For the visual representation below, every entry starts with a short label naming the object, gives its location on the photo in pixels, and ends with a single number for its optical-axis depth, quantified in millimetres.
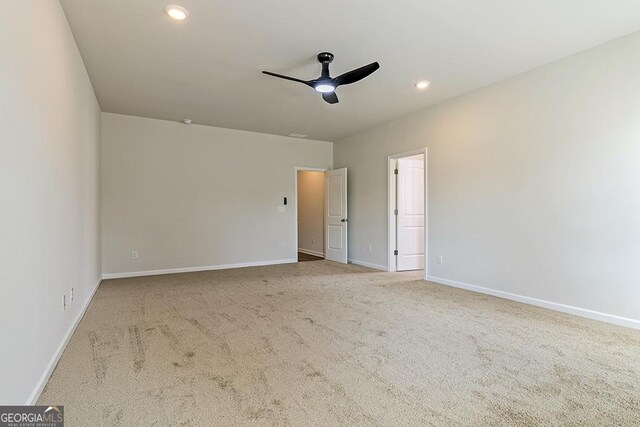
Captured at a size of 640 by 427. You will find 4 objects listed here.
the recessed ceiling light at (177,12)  2559
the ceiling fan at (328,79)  3154
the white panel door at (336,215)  6828
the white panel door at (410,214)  5875
